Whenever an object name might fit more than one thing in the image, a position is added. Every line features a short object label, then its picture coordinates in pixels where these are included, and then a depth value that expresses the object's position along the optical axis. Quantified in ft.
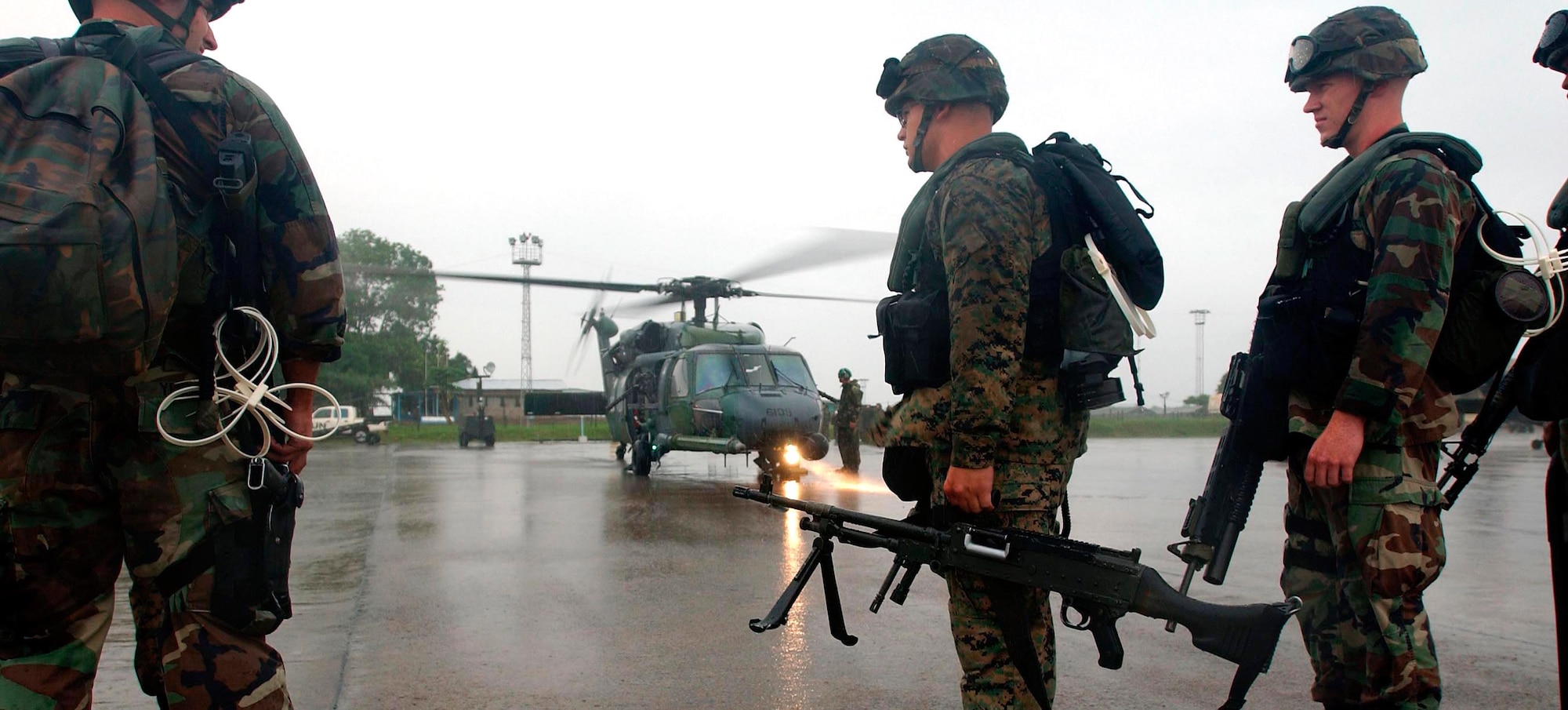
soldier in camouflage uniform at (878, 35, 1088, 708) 8.84
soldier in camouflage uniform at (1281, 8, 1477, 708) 8.38
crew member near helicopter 53.31
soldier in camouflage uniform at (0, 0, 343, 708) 6.77
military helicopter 41.88
